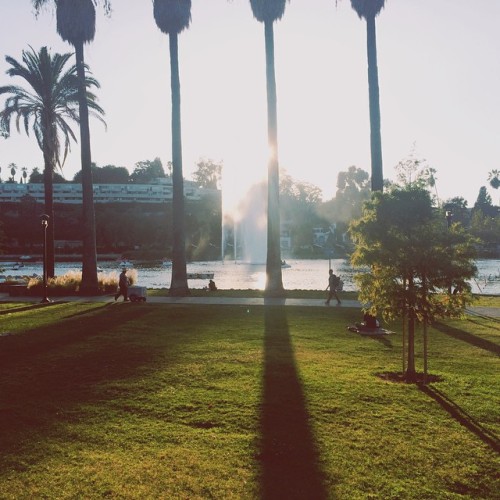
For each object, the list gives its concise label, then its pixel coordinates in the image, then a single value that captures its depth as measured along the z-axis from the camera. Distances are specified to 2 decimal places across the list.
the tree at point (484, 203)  143.34
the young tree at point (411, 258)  9.61
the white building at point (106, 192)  153.85
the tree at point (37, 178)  167.25
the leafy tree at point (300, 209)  117.81
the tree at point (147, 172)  172.75
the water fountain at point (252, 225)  79.38
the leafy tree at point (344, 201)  122.56
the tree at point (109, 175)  163.57
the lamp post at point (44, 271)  23.77
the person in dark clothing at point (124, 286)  24.06
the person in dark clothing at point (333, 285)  23.11
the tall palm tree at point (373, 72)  21.17
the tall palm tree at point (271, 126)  25.27
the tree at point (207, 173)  154.62
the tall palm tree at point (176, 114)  25.88
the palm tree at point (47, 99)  32.62
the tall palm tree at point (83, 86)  27.00
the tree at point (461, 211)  124.53
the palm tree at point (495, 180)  132.75
